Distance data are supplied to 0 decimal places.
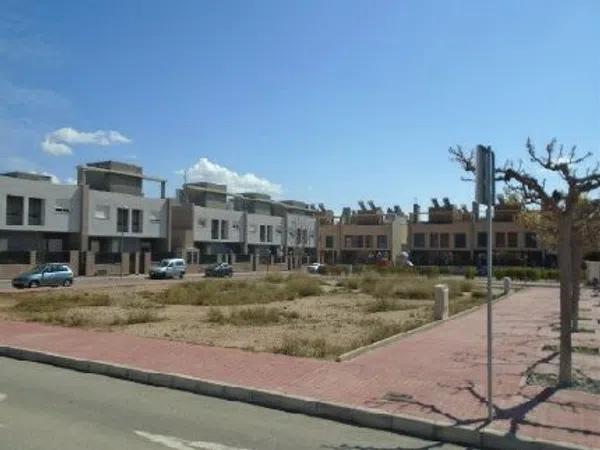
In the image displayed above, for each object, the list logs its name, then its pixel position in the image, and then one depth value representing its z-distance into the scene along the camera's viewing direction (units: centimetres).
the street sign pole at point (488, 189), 809
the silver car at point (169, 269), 6275
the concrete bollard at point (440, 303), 2048
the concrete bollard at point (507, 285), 3778
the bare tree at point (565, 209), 977
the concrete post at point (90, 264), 6431
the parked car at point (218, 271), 6900
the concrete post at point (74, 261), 6300
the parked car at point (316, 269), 7404
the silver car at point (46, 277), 4459
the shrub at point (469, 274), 5959
